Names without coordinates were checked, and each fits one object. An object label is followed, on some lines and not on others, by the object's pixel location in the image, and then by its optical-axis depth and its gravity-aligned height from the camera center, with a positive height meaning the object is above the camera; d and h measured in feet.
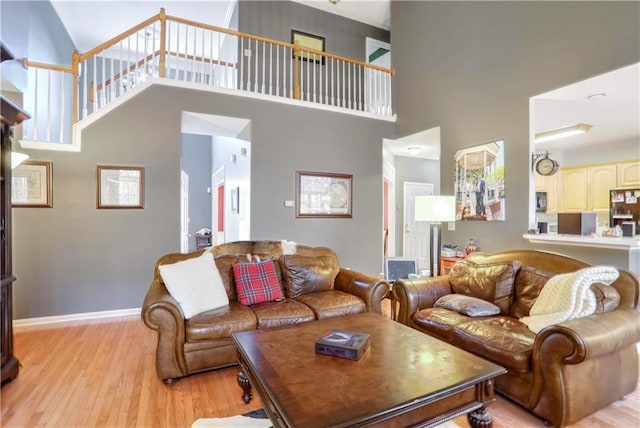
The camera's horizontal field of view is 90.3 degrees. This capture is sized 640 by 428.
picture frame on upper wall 18.82 +10.41
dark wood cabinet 7.26 -0.73
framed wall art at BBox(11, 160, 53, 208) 11.55 +1.03
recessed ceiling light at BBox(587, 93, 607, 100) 11.03 +4.21
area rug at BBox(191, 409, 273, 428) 6.02 -4.02
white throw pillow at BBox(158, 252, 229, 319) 7.96 -1.87
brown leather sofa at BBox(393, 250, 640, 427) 5.81 -2.60
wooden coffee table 4.06 -2.44
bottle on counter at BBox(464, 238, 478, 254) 13.14 -1.31
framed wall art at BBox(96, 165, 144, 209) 12.63 +1.06
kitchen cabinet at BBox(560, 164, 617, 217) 17.69 +1.70
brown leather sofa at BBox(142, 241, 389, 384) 7.47 -2.56
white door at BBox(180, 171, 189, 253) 24.26 +0.84
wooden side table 13.63 -2.07
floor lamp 11.89 +0.15
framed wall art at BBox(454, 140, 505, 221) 12.55 +1.38
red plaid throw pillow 9.25 -2.06
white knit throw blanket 6.68 -1.78
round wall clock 12.78 +2.02
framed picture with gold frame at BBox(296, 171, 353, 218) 16.11 +1.03
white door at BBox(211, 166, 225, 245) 24.94 +0.56
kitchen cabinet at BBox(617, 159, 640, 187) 16.39 +2.24
